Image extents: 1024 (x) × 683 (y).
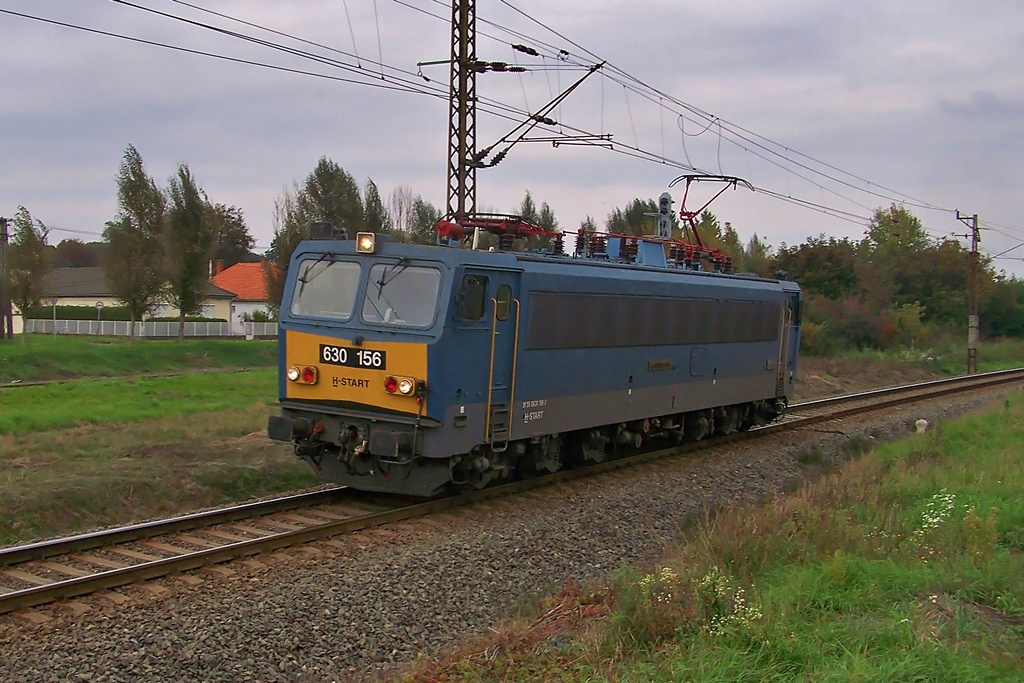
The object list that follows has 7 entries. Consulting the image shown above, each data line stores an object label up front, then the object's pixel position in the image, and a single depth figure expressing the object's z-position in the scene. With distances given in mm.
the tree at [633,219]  60131
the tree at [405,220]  36625
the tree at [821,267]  46969
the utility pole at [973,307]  41969
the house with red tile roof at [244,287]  59188
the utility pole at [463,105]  19500
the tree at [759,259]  48562
